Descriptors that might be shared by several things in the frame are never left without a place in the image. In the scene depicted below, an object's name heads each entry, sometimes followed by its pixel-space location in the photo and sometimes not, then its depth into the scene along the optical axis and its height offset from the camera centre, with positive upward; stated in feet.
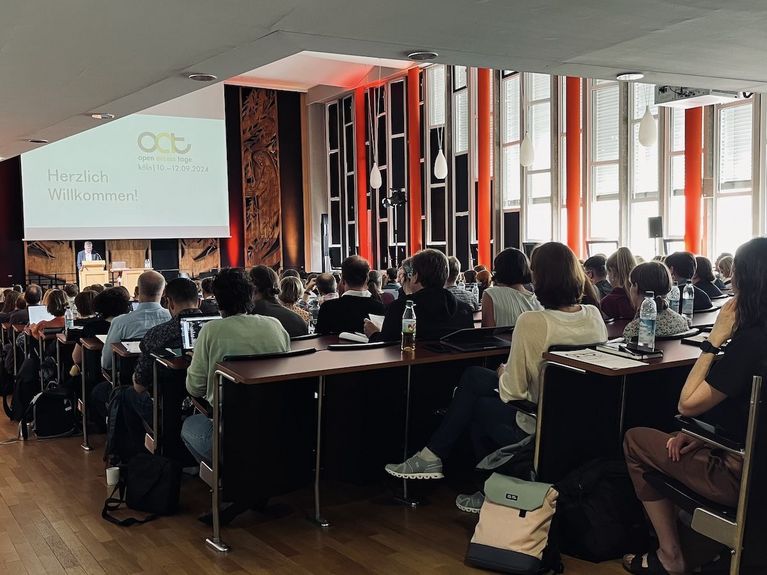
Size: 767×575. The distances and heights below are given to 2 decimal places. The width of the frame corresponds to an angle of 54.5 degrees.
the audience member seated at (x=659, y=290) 11.90 -0.90
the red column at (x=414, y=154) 47.57 +5.69
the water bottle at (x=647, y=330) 10.21 -1.27
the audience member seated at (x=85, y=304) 17.75 -1.32
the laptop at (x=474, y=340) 11.69 -1.62
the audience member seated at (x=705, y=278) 18.79 -1.06
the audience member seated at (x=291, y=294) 17.26 -1.15
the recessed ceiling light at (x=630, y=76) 15.72 +3.47
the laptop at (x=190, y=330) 12.00 -1.35
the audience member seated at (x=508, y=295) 14.55 -1.08
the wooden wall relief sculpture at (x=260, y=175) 57.11 +5.45
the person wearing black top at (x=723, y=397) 7.79 -1.74
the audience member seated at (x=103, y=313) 16.17 -1.43
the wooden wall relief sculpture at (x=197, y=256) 53.62 -0.67
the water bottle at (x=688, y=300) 15.62 -1.35
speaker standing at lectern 48.47 -0.39
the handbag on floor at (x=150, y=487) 12.01 -3.91
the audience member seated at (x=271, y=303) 14.96 -1.19
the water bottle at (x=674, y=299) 15.38 -1.30
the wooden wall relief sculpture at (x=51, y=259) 48.44 -0.64
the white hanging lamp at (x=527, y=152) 33.19 +3.93
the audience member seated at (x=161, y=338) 12.59 -1.54
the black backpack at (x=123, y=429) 13.62 -3.36
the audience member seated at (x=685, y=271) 16.87 -0.79
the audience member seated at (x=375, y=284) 20.28 -1.17
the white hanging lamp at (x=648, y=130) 27.63 +3.96
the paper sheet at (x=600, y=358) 9.26 -1.54
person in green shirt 11.09 -1.45
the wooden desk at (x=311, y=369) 9.89 -1.71
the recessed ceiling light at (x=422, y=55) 13.30 +3.37
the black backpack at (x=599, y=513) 9.84 -3.65
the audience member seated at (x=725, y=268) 21.58 -0.97
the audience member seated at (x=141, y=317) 14.94 -1.42
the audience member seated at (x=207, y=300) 17.34 -1.38
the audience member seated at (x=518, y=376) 10.21 -1.96
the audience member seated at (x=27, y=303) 20.86 -1.55
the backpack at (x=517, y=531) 9.47 -3.75
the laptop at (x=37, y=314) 18.98 -1.64
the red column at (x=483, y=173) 41.83 +3.83
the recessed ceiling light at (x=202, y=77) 14.78 +3.39
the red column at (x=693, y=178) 30.83 +2.44
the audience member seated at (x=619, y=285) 15.61 -1.06
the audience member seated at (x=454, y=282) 19.70 -1.19
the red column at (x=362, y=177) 53.47 +4.80
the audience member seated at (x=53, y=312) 17.97 -1.54
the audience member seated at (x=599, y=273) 19.39 -0.92
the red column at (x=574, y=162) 36.42 +3.77
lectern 45.09 -1.47
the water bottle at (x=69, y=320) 17.10 -1.62
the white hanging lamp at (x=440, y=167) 40.52 +4.07
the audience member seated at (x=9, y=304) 22.11 -1.60
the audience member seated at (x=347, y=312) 14.88 -1.38
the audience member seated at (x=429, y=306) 12.71 -1.12
